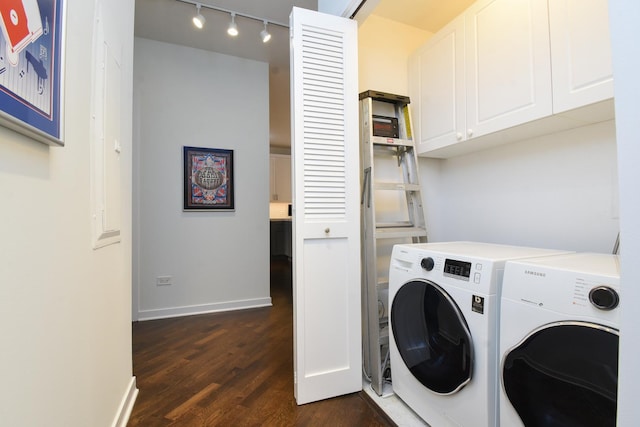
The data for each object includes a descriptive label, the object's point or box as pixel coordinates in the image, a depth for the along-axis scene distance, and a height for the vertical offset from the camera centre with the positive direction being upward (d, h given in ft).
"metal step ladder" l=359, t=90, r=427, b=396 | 5.79 +0.23
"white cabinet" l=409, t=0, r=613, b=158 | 3.85 +2.37
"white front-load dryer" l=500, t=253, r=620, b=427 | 2.53 -1.31
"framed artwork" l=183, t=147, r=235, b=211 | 9.71 +1.39
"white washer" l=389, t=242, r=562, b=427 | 3.55 -1.65
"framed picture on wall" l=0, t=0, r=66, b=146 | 1.85 +1.16
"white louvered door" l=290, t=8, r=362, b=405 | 5.26 +0.20
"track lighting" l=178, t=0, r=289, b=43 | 7.56 +5.85
